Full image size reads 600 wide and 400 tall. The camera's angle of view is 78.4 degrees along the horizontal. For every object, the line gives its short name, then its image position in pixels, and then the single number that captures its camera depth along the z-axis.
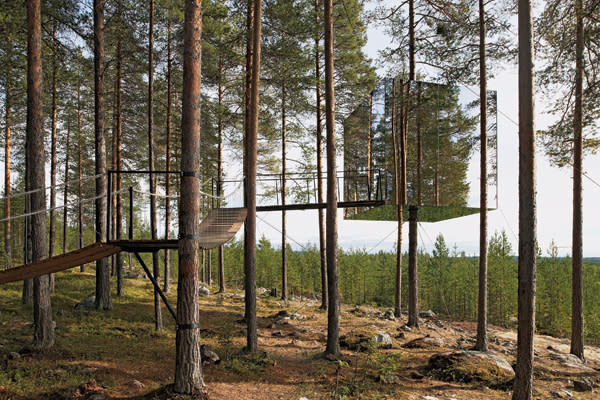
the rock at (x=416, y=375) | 7.76
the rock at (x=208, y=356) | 7.90
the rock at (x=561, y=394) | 7.26
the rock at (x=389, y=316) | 16.17
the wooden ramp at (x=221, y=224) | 7.50
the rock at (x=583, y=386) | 7.86
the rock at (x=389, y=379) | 7.17
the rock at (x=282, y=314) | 14.51
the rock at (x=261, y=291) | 23.00
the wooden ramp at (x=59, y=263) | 5.36
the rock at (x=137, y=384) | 6.22
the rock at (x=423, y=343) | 10.53
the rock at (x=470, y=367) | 7.68
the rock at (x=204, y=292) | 18.53
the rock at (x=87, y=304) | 11.81
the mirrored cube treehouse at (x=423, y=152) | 10.73
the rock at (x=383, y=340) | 9.98
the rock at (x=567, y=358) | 10.83
